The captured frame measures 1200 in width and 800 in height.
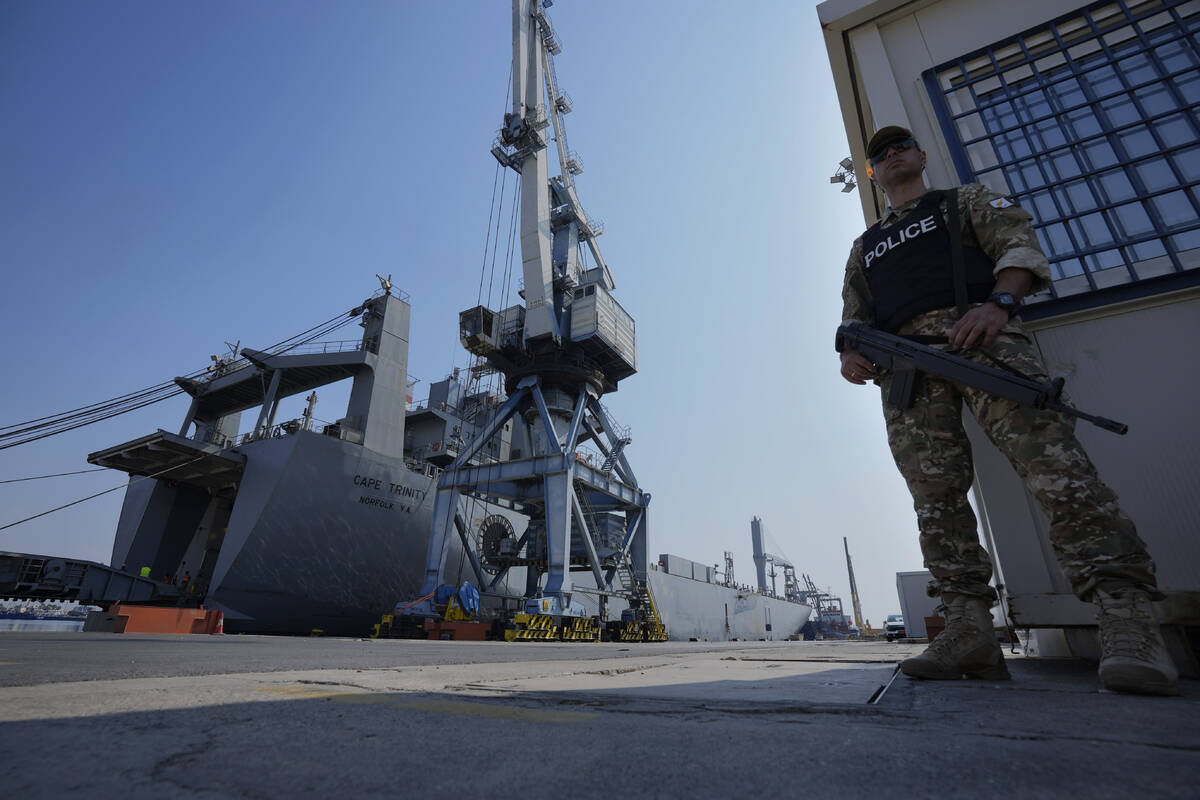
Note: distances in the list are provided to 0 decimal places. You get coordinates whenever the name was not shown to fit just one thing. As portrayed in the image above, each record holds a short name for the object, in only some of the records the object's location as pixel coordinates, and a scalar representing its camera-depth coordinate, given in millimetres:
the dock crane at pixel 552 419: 13133
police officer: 1725
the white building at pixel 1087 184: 2656
